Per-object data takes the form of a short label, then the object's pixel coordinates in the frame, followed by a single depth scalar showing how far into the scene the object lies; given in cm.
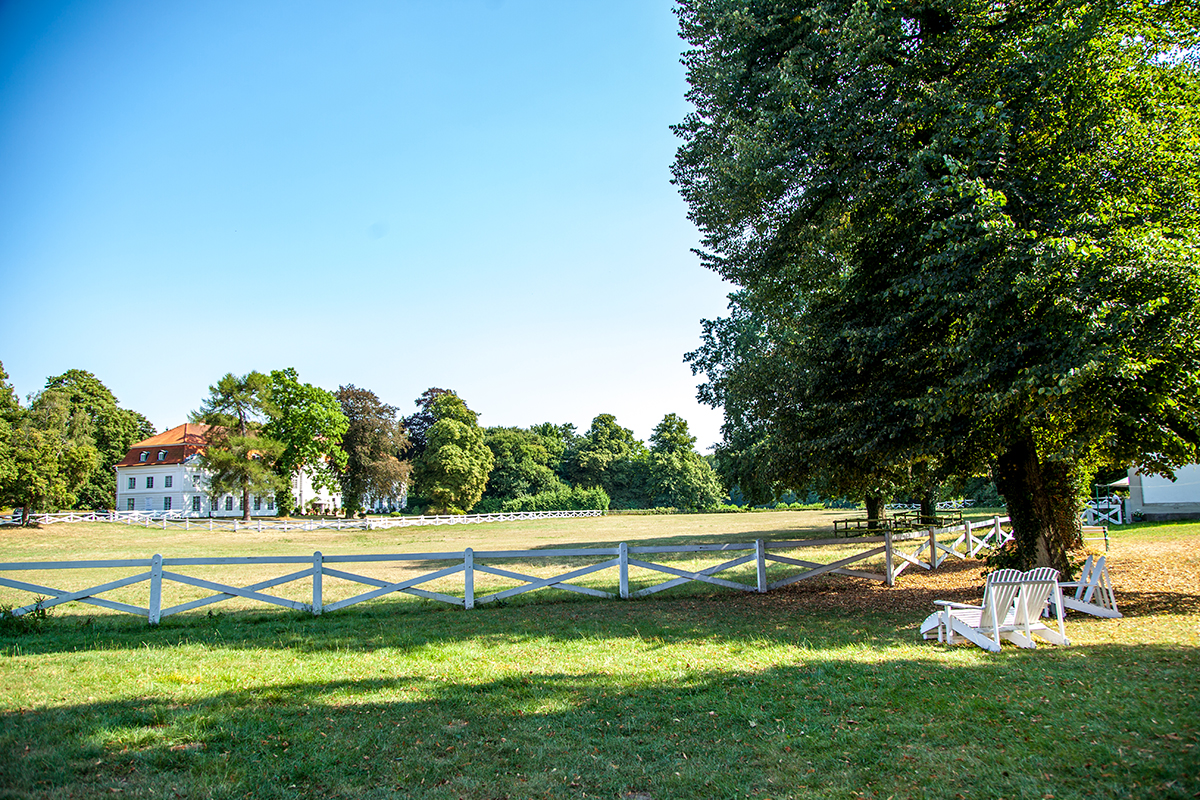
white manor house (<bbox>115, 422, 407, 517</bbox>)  7288
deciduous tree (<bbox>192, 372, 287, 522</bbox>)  4994
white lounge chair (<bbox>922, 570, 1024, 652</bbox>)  809
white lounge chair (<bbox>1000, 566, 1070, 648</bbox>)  812
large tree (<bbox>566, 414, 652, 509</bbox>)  9494
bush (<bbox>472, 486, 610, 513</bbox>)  7694
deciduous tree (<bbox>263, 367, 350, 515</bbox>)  5516
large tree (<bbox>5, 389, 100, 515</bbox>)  4188
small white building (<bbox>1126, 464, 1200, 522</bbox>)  2883
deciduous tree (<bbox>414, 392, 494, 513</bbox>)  6900
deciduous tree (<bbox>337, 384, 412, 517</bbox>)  6159
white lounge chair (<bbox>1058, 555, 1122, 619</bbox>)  974
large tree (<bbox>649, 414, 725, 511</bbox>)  8556
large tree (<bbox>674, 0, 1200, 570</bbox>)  909
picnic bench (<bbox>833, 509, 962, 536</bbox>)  2735
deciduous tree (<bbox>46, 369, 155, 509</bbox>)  7056
